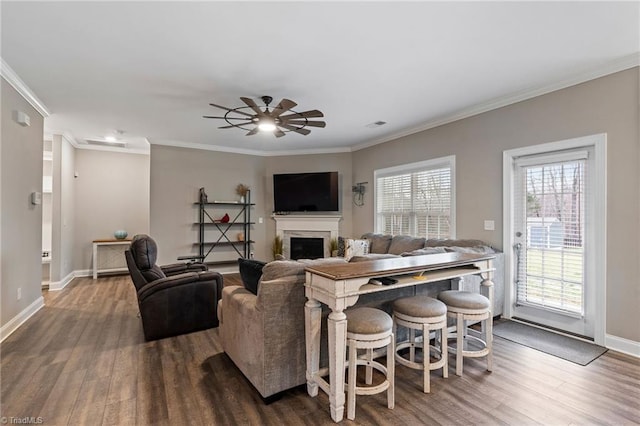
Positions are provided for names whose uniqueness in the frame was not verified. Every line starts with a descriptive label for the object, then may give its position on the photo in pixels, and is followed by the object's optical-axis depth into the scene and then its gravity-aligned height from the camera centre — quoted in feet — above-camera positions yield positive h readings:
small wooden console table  19.71 -2.12
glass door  10.35 -0.84
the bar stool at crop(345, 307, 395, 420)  6.31 -2.67
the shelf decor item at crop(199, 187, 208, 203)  20.06 +1.19
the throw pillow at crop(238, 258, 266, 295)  8.07 -1.60
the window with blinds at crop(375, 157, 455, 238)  15.30 +0.93
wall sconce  20.70 +1.56
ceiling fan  10.32 +3.64
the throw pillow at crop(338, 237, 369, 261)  17.61 -1.86
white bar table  6.13 -1.58
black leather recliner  10.46 -2.94
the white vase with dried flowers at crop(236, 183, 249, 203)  21.27 +1.70
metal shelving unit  20.31 -0.90
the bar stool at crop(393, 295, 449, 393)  7.24 -2.54
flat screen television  21.03 +1.61
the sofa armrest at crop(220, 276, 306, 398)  6.82 -2.82
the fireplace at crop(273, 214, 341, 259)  21.24 -1.11
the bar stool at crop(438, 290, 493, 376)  7.93 -2.56
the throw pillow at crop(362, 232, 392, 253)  16.83 -1.54
